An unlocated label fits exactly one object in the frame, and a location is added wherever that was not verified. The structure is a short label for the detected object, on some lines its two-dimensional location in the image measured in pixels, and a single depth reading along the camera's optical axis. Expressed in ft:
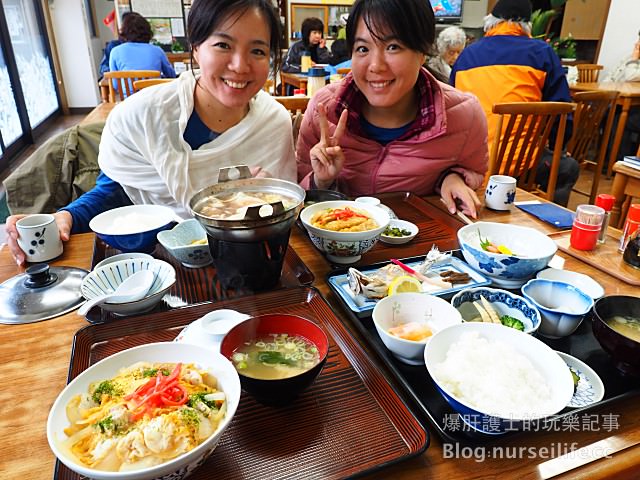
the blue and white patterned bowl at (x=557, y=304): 3.26
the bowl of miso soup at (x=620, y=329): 2.84
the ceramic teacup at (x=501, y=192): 5.58
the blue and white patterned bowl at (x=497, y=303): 3.36
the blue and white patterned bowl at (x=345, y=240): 4.16
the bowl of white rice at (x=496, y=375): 2.40
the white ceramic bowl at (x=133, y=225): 4.24
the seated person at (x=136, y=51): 16.53
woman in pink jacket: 5.64
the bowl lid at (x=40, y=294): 3.54
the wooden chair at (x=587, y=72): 20.18
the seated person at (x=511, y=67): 9.95
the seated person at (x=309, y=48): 21.12
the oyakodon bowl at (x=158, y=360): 1.95
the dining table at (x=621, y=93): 14.47
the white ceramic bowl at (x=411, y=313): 3.20
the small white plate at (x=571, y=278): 3.99
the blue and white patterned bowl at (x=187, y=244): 4.13
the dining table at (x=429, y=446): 2.31
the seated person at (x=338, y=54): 20.30
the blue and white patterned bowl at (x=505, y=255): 3.92
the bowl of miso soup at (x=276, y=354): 2.54
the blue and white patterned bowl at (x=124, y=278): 3.49
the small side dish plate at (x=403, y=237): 4.79
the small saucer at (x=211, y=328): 3.05
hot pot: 3.35
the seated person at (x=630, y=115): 17.48
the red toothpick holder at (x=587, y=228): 4.67
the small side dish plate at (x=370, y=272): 3.64
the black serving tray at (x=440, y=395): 2.50
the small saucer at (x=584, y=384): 2.75
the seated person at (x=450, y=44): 16.05
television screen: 28.68
